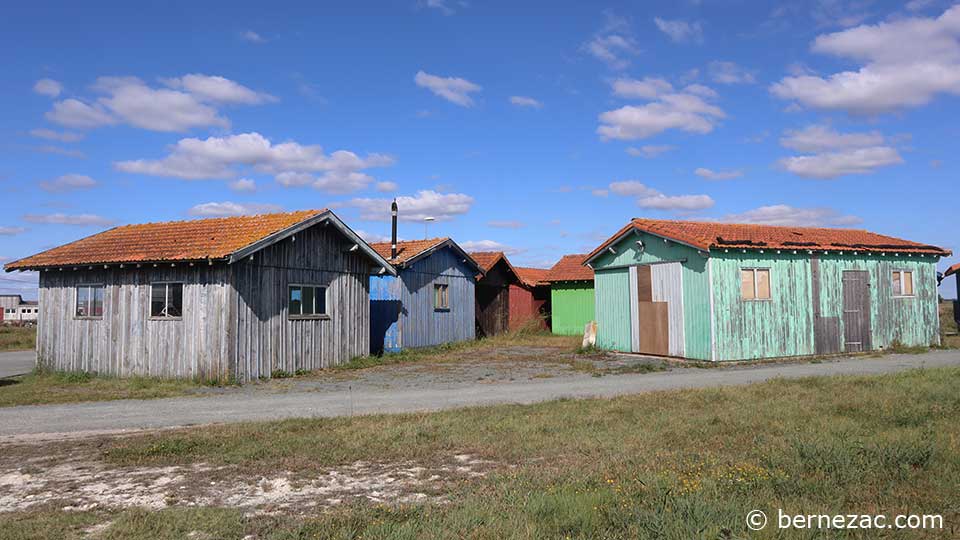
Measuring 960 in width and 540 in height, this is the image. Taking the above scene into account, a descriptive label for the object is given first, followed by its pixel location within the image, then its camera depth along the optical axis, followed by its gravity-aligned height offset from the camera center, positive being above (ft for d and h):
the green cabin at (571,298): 103.19 +0.89
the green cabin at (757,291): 64.80 +1.01
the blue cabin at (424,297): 79.87 +1.14
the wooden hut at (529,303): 110.73 +0.25
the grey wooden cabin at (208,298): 53.26 +1.03
